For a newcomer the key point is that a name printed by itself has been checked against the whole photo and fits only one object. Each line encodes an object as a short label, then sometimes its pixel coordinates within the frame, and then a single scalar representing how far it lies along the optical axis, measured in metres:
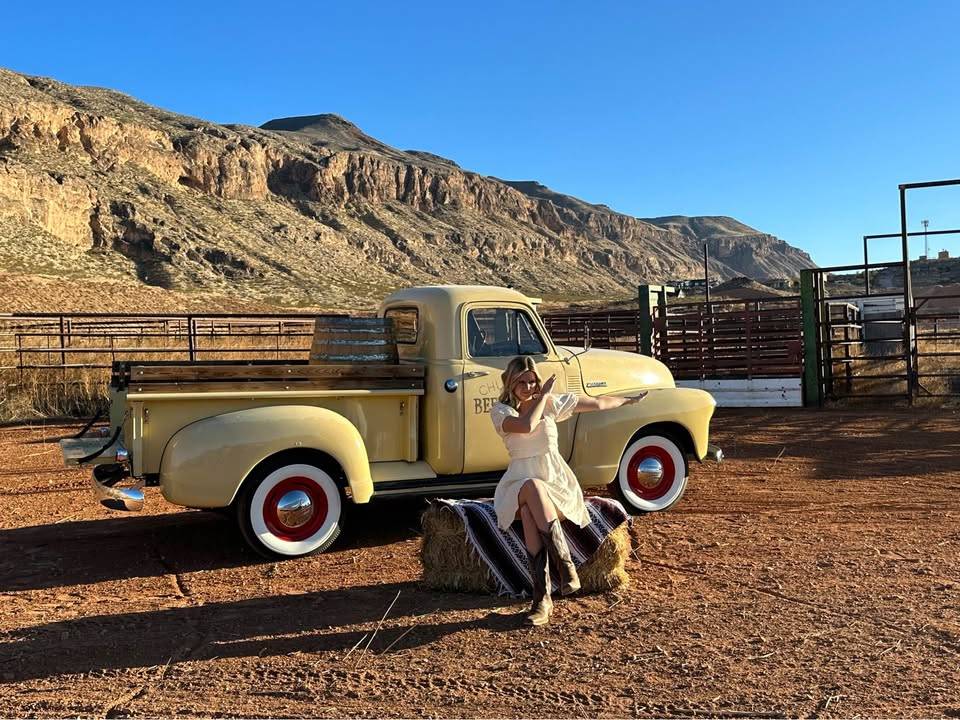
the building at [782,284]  75.61
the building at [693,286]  98.76
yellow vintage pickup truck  5.96
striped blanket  5.34
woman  4.79
